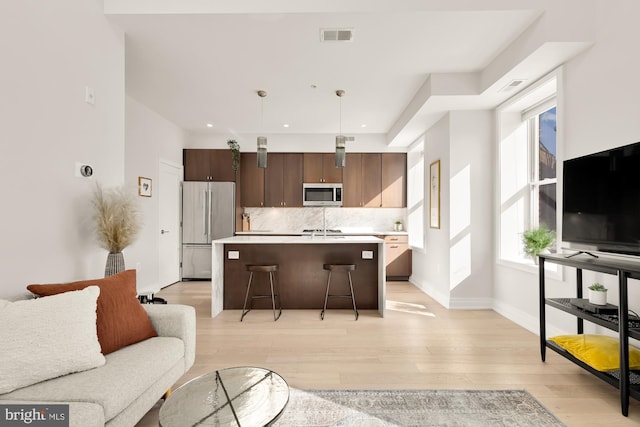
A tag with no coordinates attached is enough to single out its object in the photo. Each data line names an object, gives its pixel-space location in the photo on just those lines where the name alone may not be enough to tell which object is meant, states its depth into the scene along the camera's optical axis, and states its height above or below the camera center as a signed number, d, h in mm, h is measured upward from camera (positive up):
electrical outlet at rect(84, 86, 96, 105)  2512 +887
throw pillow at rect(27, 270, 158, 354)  1833 -549
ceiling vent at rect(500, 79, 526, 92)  3387 +1334
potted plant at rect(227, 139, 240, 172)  6176 +1154
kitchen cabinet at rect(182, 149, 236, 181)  6395 +943
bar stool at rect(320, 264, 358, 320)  3969 -626
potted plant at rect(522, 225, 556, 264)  3291 -230
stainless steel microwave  6504 +410
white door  5465 -127
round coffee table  1272 -759
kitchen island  4375 -726
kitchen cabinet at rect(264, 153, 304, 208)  6609 +685
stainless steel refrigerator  6117 -89
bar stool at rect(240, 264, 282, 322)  3936 -709
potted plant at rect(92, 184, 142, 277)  2504 -53
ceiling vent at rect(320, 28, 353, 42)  2908 +1568
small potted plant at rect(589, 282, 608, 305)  2311 -532
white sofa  1375 -748
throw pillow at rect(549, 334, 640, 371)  2162 -893
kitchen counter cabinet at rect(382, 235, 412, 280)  6359 -791
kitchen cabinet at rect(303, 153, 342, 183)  6633 +883
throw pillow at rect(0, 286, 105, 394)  1434 -560
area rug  1931 -1164
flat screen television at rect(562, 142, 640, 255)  2096 +104
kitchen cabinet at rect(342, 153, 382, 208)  6641 +712
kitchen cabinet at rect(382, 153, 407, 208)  6660 +754
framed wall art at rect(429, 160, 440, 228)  4824 +314
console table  1962 -654
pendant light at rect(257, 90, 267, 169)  3951 +742
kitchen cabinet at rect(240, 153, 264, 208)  6574 +640
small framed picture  4832 +411
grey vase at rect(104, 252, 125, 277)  2539 -368
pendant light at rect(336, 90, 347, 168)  4102 +780
